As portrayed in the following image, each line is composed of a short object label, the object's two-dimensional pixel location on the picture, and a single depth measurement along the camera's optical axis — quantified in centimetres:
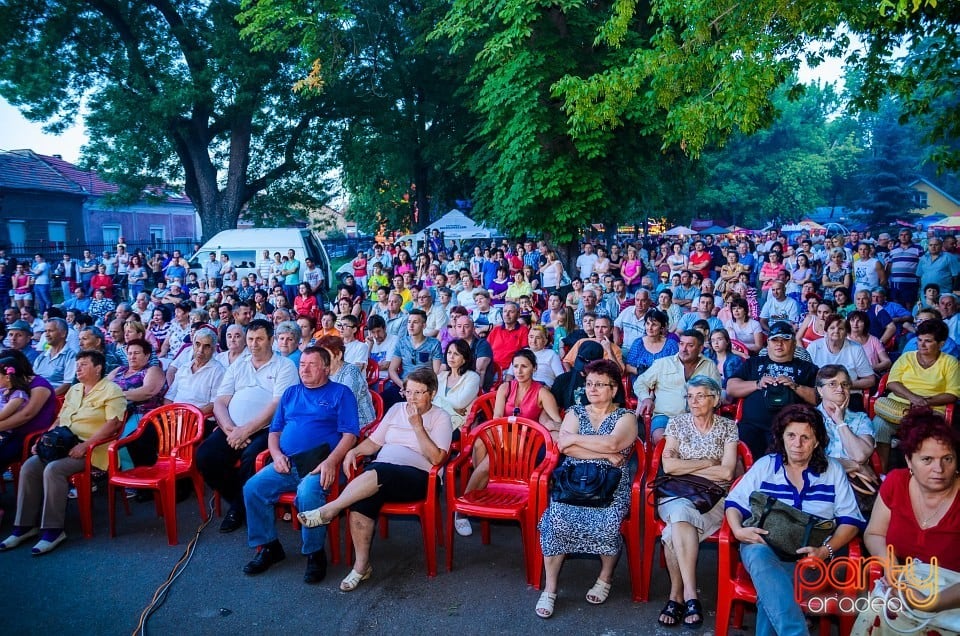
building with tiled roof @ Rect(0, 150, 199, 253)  2414
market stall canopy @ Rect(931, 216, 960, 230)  2971
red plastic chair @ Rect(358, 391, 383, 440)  496
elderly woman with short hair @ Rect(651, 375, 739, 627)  341
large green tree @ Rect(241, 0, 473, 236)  1780
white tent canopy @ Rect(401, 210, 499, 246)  2053
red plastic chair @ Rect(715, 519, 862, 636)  308
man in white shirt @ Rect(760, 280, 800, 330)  805
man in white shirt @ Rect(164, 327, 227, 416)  534
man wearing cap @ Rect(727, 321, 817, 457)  458
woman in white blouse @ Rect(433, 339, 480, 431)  526
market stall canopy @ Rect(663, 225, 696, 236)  3755
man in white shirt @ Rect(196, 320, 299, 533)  463
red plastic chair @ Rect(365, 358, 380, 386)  662
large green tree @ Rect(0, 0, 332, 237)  1698
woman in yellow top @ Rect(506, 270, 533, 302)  1024
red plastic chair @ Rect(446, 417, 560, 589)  387
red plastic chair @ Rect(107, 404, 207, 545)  442
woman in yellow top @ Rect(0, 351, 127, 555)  443
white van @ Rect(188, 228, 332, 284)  1487
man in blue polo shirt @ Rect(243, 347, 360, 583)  400
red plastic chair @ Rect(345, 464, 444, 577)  394
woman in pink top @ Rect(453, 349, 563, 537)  487
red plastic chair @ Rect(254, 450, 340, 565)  417
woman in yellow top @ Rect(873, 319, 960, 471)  494
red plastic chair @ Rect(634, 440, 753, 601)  364
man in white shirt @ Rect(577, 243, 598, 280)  1260
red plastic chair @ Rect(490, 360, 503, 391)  621
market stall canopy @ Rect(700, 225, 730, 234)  4434
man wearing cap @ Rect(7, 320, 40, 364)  633
